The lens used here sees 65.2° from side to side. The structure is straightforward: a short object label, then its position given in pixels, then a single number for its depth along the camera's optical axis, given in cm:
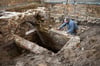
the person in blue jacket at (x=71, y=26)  336
